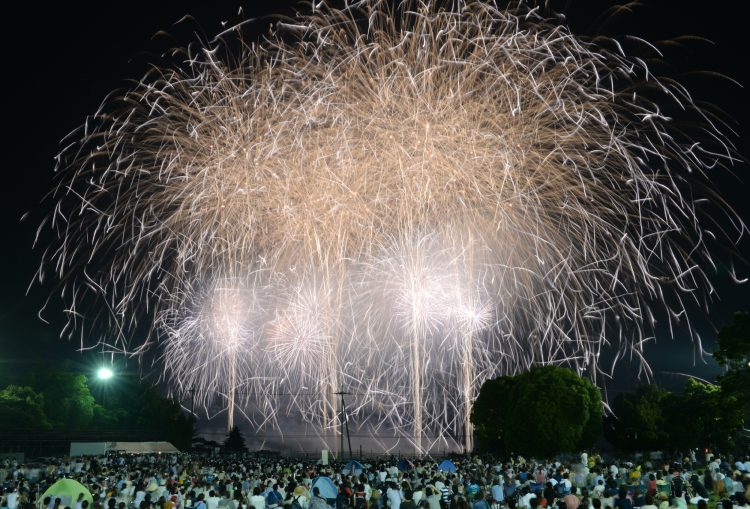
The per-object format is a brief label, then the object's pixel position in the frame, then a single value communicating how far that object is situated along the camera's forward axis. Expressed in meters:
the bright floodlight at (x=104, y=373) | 66.12
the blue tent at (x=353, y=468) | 25.49
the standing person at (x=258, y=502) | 15.77
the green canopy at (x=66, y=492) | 16.11
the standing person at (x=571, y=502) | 14.28
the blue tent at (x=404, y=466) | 29.67
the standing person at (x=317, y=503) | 14.05
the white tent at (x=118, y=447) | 49.59
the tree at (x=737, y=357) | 32.16
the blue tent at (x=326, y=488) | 16.73
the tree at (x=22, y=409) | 51.91
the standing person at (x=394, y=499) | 16.20
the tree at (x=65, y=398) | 60.28
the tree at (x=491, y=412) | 46.03
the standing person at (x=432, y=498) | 15.61
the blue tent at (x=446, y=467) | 26.62
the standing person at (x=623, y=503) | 14.01
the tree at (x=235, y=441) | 68.44
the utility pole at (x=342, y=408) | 40.78
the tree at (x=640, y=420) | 47.56
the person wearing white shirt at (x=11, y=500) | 17.28
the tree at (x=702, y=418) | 33.38
